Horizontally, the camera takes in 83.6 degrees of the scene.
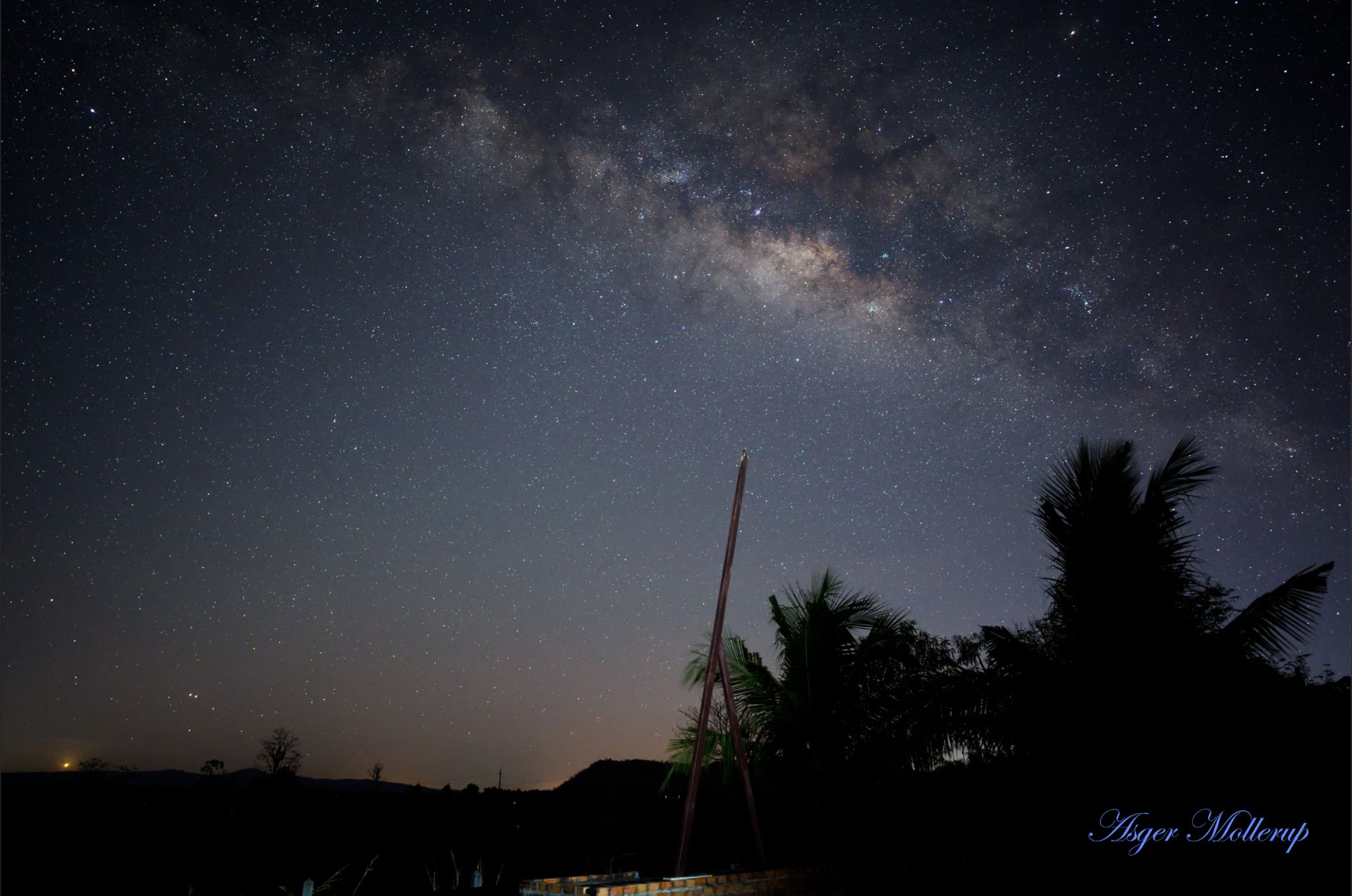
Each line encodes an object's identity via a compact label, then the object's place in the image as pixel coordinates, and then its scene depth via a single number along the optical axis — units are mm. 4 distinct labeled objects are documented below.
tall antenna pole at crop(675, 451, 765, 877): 7660
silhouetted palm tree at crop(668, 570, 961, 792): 11984
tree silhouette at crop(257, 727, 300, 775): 38094
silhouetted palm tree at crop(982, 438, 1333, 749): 8648
